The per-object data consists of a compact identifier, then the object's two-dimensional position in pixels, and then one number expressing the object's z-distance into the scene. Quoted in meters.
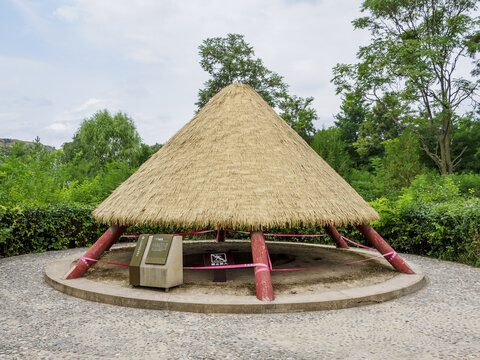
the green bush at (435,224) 10.25
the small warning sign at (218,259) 7.49
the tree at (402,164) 18.12
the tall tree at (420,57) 21.98
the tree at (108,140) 37.62
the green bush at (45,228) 11.59
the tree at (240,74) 28.59
